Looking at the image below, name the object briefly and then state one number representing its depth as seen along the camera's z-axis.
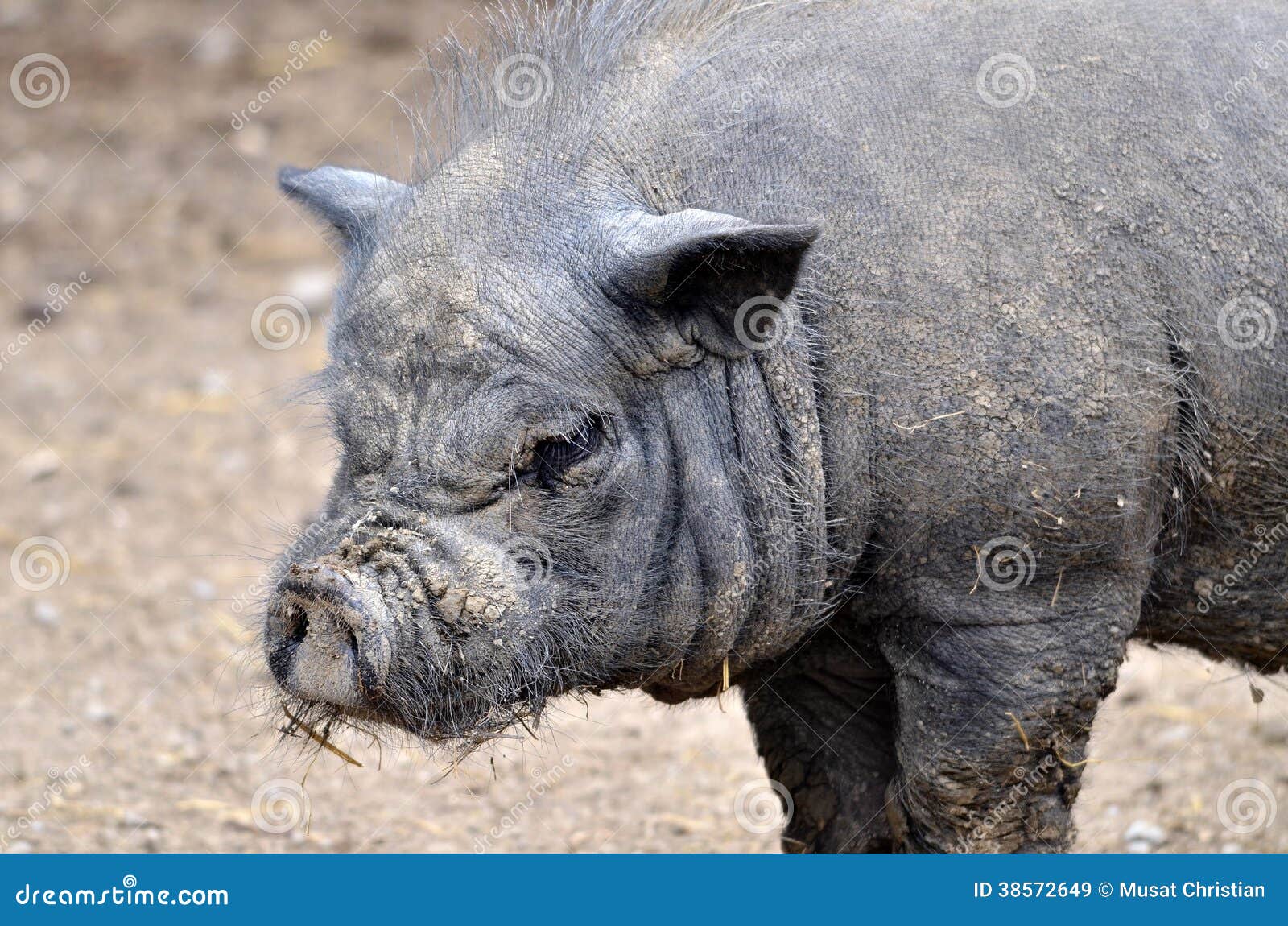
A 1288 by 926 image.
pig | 8.12
